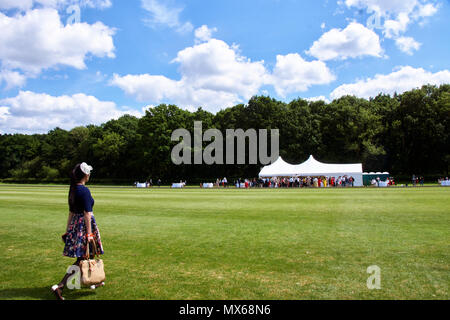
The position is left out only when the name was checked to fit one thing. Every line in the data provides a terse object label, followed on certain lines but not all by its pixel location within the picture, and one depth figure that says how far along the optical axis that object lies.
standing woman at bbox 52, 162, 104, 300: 5.58
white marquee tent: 45.03
